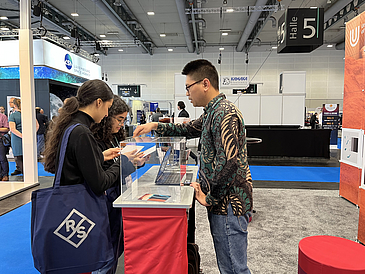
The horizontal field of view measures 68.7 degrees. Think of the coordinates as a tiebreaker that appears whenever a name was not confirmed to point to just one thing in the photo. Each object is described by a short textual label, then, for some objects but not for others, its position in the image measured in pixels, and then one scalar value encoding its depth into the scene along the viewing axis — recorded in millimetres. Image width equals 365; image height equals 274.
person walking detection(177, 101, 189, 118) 7696
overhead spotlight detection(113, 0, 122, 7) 9050
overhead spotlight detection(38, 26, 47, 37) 7352
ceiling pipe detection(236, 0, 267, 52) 8901
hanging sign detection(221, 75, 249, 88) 10023
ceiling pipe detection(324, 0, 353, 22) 9123
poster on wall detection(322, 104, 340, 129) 12427
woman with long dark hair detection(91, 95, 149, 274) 1473
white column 5004
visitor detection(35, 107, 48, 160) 7023
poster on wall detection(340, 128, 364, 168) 3696
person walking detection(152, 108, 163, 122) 10812
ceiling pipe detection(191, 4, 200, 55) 9855
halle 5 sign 5773
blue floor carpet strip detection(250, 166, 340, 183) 5609
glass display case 1420
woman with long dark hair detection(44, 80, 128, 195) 1254
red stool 1408
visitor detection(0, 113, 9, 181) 5383
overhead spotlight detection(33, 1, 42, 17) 6738
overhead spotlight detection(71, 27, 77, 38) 9648
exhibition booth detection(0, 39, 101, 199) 5107
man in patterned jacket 1292
